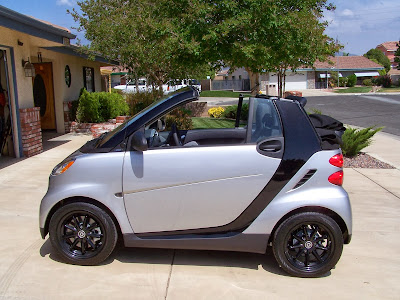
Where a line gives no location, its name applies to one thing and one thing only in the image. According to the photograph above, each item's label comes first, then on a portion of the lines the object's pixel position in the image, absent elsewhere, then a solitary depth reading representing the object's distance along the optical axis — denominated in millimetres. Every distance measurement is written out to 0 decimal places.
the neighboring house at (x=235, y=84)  54344
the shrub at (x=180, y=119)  10188
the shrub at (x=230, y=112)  15219
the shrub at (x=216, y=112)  16484
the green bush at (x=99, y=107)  13719
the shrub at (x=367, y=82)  56406
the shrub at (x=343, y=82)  58669
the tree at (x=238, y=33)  8555
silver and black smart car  3893
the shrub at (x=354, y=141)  9398
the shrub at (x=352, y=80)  57506
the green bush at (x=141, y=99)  12789
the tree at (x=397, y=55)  54969
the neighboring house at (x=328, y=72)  56141
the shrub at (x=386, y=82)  53181
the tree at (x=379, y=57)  74250
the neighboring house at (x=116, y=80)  49028
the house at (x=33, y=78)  8672
